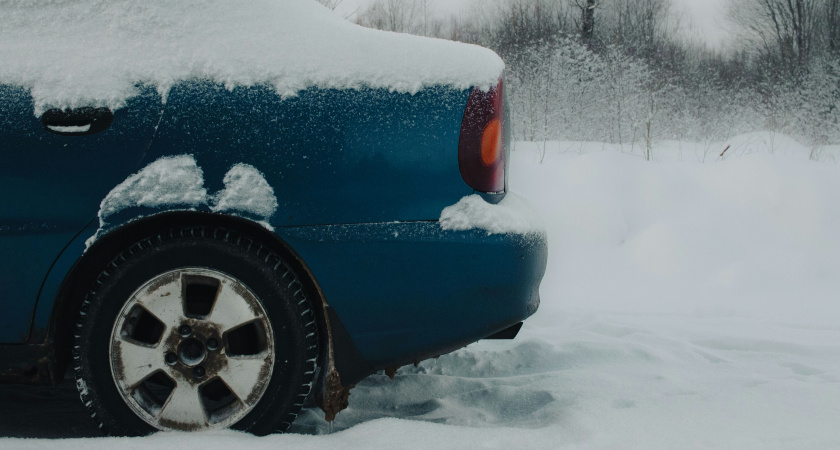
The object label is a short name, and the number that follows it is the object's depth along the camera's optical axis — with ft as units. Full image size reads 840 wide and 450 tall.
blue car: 5.17
